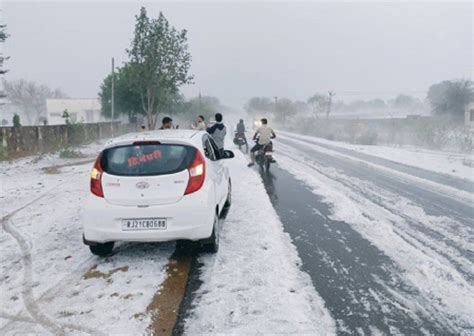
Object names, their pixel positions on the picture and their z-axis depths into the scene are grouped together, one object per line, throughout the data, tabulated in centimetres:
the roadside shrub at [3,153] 1484
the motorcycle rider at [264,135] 1327
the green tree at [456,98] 5297
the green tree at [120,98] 3678
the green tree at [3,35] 1853
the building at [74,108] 7269
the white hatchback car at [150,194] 467
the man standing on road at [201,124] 1451
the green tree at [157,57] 2286
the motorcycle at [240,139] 2117
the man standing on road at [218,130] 1159
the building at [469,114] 4708
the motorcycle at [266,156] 1330
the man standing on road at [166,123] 1047
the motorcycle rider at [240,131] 2081
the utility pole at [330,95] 7102
